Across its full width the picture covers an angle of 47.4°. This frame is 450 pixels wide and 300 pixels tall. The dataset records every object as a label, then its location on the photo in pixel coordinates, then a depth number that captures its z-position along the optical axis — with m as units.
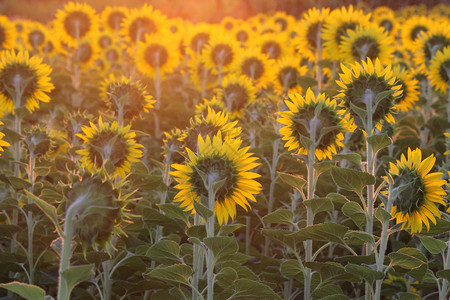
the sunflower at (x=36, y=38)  8.16
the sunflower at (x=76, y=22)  6.98
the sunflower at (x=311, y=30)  5.10
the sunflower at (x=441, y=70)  4.51
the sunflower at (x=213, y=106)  3.93
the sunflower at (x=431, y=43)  5.16
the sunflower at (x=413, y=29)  6.81
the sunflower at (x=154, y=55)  6.24
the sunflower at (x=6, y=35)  6.68
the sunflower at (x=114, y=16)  8.06
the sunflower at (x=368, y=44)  4.48
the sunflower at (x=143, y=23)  7.08
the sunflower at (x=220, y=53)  5.94
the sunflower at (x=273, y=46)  6.54
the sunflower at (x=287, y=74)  5.35
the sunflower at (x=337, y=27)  4.85
